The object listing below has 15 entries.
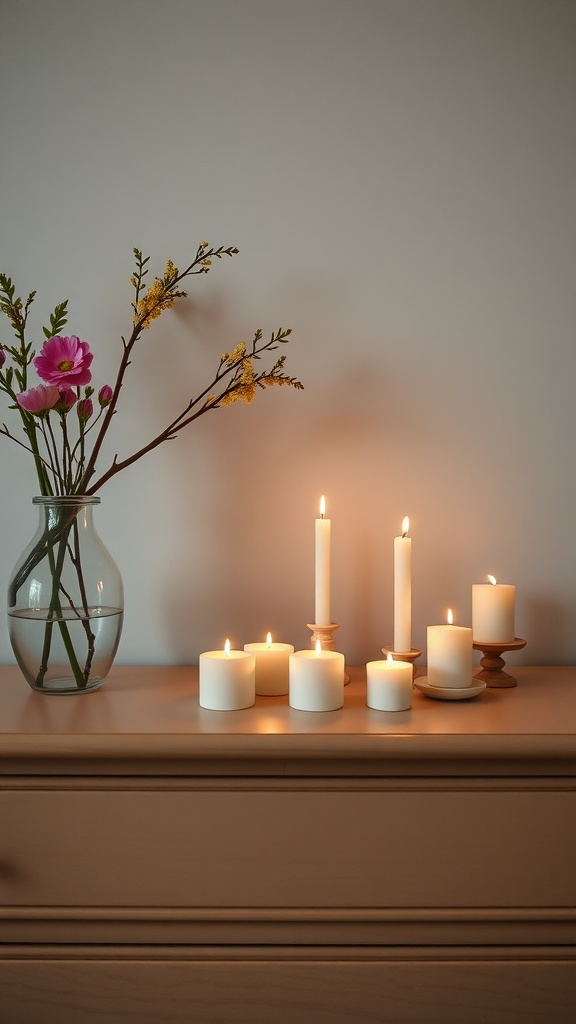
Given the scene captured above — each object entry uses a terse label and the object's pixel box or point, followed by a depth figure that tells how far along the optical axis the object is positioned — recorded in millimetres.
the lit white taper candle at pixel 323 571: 1065
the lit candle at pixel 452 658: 957
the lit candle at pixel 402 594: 1026
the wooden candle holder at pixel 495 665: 1034
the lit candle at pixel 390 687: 894
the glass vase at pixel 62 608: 980
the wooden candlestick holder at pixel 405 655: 1013
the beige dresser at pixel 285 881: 803
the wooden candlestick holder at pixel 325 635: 1061
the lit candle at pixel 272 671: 981
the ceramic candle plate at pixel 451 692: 941
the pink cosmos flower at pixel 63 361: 957
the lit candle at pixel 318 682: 896
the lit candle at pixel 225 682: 903
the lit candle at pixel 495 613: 1049
